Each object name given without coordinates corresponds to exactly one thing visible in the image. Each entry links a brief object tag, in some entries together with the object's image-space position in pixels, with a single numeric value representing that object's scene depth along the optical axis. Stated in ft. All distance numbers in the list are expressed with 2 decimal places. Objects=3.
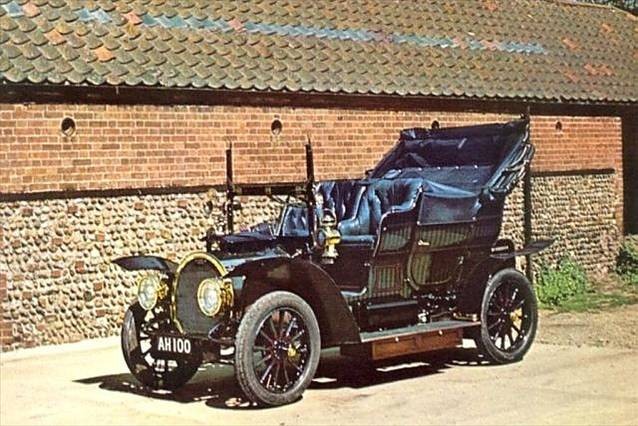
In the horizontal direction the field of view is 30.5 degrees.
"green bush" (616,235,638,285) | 64.64
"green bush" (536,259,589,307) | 54.60
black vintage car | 29.48
